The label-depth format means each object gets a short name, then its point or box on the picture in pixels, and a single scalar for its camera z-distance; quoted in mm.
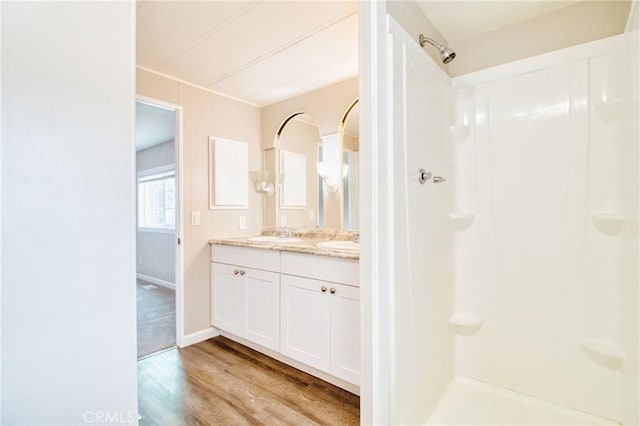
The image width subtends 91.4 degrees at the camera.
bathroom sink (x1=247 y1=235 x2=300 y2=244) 2533
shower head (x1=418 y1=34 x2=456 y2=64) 1587
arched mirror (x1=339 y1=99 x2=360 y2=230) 2408
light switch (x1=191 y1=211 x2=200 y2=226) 2592
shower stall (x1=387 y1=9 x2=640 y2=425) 1392
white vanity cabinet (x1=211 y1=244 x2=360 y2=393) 1829
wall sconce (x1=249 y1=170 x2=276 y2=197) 3006
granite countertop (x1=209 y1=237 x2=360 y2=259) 1848
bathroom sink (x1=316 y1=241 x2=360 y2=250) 2131
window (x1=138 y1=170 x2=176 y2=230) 4906
